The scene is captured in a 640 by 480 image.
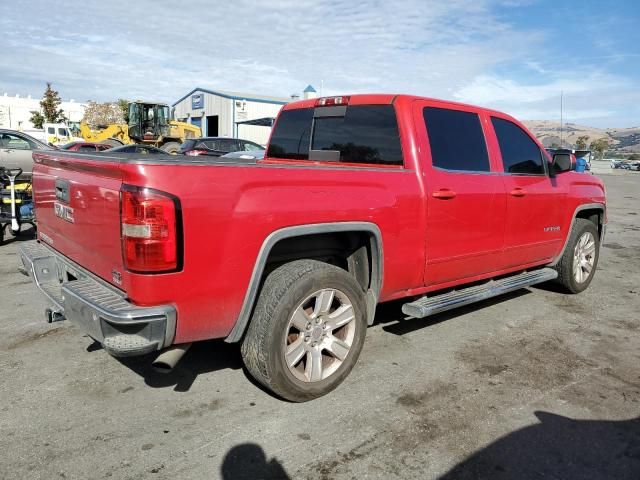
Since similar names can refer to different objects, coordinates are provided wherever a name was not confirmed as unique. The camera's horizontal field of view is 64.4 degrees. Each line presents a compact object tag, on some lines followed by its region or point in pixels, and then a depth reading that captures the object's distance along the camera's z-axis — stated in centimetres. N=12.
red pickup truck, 257
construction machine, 2455
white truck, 3073
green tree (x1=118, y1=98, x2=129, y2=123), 5130
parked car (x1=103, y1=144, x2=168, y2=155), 1377
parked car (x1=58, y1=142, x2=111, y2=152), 1578
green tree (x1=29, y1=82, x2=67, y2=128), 4875
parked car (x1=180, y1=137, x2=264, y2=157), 1670
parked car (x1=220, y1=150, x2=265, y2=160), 1484
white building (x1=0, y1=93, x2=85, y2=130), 6356
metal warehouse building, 3928
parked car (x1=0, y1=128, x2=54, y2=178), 1250
